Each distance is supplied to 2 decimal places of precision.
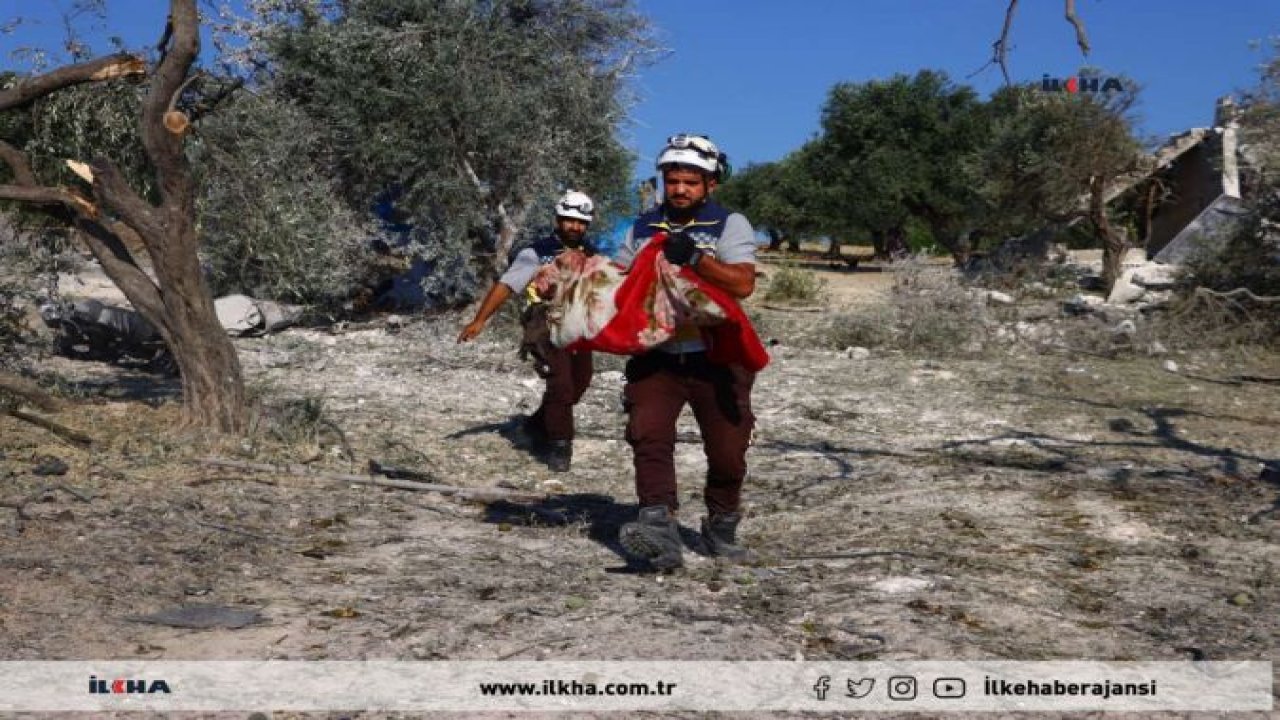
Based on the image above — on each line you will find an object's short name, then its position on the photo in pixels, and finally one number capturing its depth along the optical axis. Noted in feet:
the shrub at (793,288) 60.08
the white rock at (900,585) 14.02
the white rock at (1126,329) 44.98
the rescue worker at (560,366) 21.91
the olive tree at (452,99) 50.60
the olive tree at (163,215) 21.56
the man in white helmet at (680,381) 14.64
